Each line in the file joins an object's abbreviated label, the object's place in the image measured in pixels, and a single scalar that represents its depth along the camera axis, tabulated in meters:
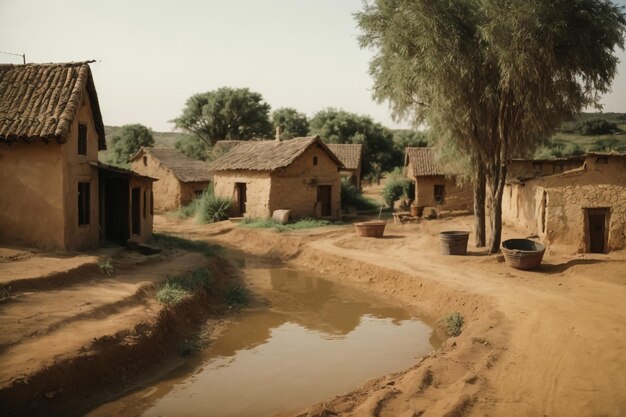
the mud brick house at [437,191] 28.27
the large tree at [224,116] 50.91
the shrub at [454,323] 10.81
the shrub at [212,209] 26.09
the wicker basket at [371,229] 20.73
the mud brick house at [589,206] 14.92
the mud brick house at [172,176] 30.12
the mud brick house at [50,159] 13.19
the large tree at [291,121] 54.04
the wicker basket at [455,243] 16.52
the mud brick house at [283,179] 24.48
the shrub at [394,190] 31.81
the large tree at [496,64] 13.37
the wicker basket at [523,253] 13.95
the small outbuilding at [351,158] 35.50
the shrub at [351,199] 30.10
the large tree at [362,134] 44.72
